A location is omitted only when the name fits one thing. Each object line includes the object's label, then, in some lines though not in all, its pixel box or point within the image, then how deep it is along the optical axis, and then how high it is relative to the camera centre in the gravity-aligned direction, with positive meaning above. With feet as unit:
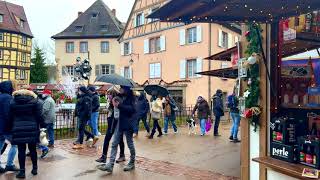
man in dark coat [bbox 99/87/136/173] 17.24 -1.69
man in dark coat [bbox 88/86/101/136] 26.66 -1.93
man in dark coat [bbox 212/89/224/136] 30.64 -1.60
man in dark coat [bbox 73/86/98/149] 23.20 -1.37
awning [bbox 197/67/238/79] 22.57 +1.85
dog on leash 32.94 -4.01
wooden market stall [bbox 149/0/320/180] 10.59 +0.93
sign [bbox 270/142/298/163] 11.44 -2.59
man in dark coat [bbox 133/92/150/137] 30.01 -1.66
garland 12.79 +0.67
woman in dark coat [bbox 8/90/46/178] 15.90 -1.81
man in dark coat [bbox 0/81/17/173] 16.81 -1.47
